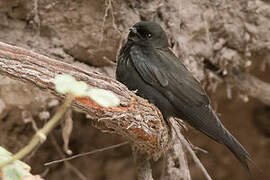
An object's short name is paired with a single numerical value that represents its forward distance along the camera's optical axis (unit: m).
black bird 6.63
